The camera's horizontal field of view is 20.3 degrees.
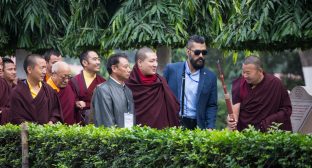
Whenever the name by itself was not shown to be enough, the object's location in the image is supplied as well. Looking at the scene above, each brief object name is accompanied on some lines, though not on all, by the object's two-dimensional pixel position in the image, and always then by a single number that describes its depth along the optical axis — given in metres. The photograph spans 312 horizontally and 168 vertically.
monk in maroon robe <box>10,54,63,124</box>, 10.88
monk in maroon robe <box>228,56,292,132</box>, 10.70
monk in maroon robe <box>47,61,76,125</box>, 12.20
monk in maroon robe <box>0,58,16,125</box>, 12.02
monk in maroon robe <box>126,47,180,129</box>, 10.59
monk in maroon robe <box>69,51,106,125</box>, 12.30
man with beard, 10.66
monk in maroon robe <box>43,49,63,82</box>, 13.14
